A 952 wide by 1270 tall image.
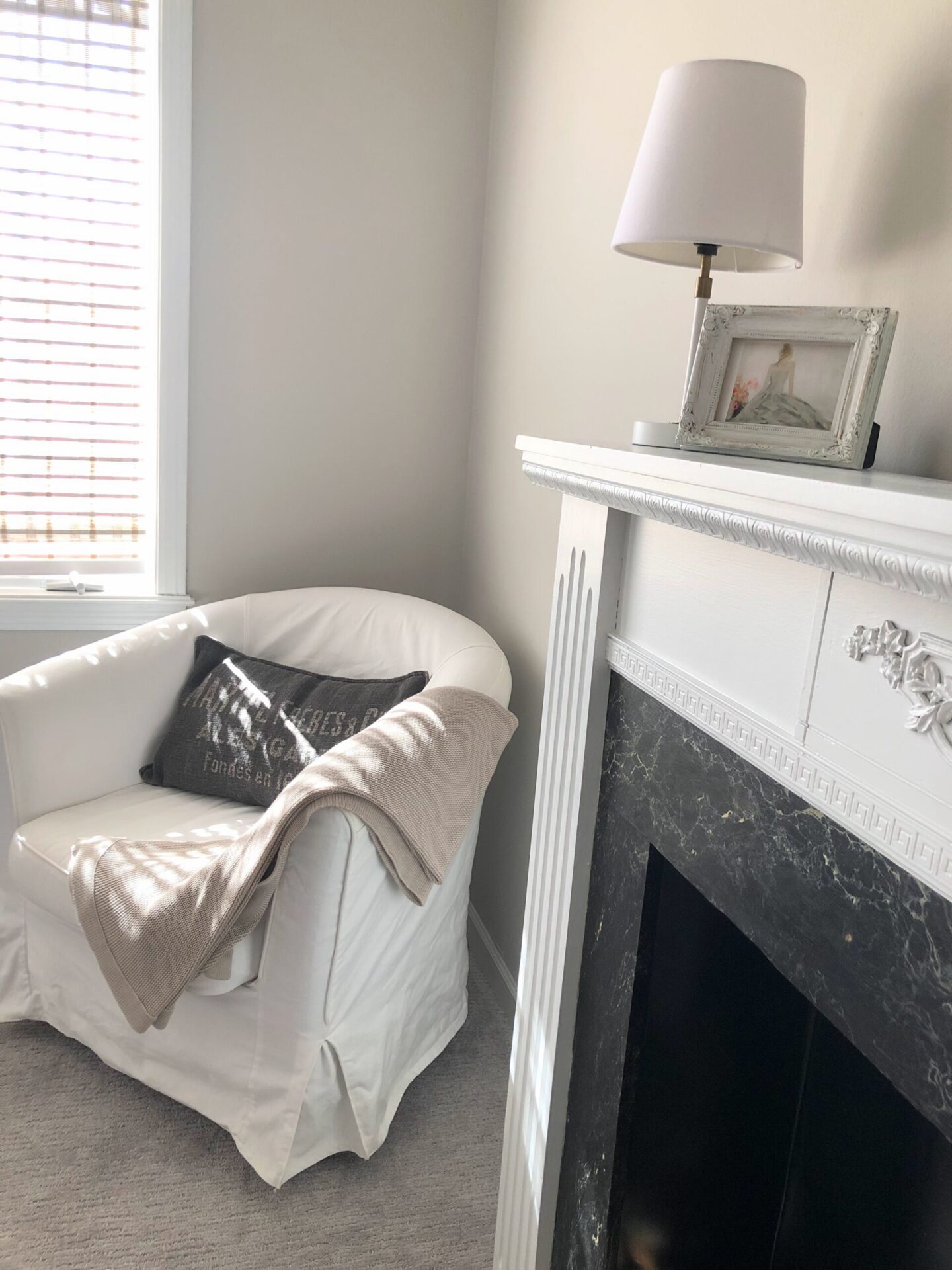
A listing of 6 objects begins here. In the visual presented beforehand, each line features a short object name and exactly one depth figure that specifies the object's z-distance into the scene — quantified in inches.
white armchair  65.1
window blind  90.0
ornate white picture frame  36.4
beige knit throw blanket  62.3
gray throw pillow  80.5
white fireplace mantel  28.7
